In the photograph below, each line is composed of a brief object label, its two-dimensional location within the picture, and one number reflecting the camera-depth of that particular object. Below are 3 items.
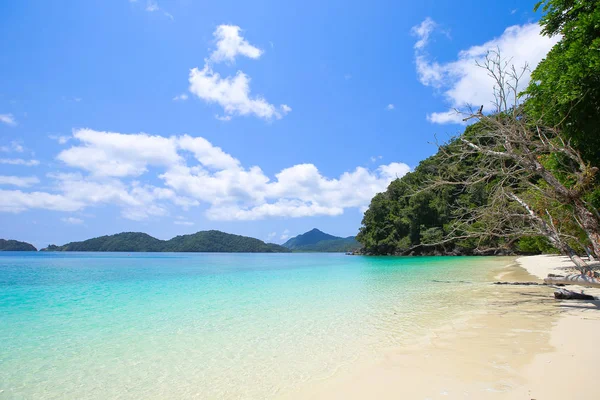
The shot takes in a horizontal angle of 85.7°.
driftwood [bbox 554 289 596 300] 7.53
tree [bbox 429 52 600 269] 5.97
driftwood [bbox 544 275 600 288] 7.14
